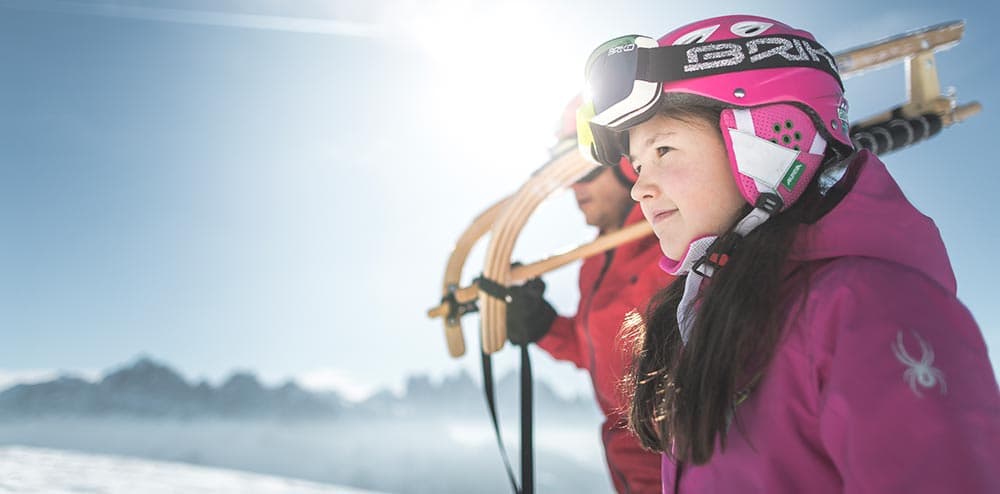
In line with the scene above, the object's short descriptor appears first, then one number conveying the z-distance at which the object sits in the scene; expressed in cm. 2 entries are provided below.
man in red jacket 263
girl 85
